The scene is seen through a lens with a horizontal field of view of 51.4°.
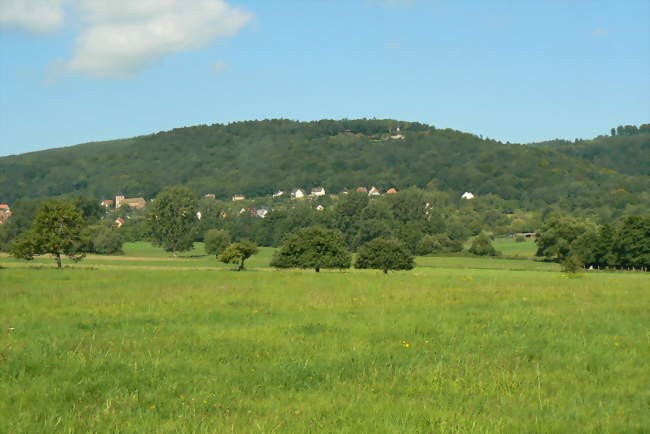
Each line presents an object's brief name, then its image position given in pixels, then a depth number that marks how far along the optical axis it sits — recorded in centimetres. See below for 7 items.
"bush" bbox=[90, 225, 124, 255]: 12800
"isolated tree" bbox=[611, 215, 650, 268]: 8738
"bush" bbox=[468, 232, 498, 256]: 12325
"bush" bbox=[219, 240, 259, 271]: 6825
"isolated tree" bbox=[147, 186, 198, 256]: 13262
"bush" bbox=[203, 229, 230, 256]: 11869
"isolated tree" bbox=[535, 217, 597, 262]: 10394
